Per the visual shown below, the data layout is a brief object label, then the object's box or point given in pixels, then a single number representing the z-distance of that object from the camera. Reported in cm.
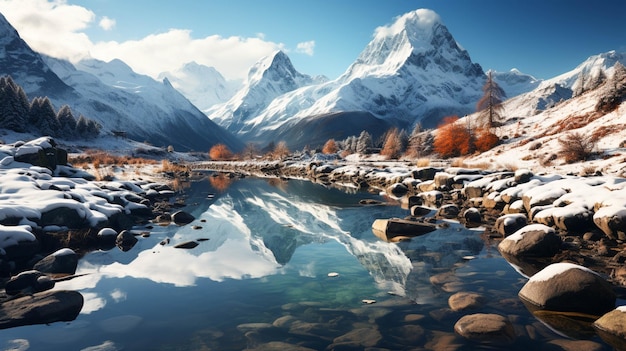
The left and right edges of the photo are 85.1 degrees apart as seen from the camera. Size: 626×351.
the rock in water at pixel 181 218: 1850
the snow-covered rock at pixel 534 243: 1100
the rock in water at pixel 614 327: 625
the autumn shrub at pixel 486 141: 4941
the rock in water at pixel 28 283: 872
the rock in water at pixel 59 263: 1009
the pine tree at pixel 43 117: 8419
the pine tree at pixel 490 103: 5528
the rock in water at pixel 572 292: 730
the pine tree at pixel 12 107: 7638
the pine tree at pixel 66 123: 9235
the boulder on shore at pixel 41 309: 746
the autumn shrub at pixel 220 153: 15325
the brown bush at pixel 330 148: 12262
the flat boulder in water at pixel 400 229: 1494
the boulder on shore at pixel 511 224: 1395
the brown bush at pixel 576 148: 2731
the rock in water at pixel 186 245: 1366
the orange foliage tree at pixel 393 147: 7944
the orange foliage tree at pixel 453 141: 5550
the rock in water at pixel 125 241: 1353
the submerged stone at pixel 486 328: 665
